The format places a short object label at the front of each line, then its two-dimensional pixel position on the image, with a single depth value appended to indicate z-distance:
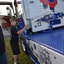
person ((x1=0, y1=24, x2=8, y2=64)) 1.52
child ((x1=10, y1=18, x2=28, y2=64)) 2.21
